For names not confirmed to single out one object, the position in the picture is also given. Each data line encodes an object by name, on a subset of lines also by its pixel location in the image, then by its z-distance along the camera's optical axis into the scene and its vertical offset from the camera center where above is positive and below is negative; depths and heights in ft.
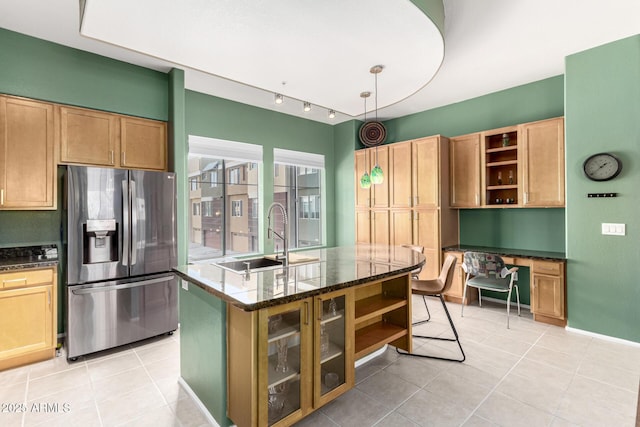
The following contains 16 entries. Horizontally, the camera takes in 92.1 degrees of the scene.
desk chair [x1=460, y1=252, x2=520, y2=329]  11.48 -2.25
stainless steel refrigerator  9.18 -1.36
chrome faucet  7.88 -0.78
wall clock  10.05 +1.48
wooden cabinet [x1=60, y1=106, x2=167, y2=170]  9.98 +2.60
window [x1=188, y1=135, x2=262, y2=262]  14.07 +0.79
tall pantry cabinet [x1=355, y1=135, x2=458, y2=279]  14.44 +0.61
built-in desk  11.23 -2.60
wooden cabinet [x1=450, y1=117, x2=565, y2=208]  11.96 +1.95
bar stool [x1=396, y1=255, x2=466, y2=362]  8.86 -2.17
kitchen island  5.36 -2.45
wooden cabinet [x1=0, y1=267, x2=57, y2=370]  8.48 -2.86
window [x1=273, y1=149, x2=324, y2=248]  17.13 +1.28
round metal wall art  17.85 +4.63
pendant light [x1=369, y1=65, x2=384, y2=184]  10.78 +1.30
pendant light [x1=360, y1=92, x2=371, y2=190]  11.20 +1.28
